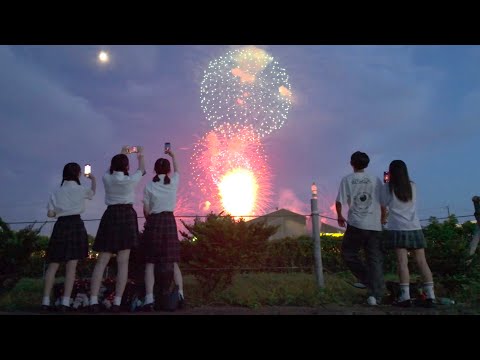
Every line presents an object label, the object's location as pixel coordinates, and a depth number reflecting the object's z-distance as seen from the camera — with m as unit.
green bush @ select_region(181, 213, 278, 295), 6.16
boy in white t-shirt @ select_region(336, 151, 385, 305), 4.99
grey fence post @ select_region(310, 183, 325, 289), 5.63
